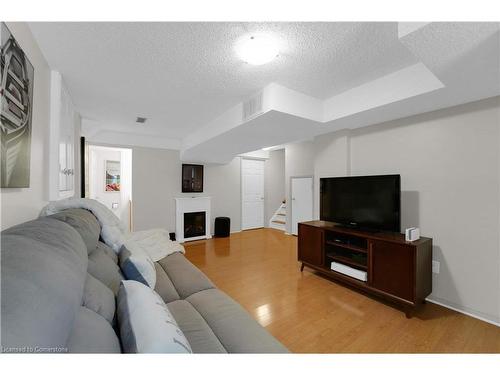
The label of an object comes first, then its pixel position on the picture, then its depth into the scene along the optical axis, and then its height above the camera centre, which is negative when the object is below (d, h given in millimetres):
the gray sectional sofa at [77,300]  437 -321
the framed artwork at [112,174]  5410 +387
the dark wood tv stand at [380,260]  2039 -823
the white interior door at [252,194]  6145 -146
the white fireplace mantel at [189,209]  4921 -508
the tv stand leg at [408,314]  2025 -1214
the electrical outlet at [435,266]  2305 -852
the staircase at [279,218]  6125 -889
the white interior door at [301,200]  5195 -273
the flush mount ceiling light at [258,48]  1492 +1052
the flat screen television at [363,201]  2349 -153
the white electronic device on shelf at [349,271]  2422 -998
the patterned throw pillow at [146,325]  661 -488
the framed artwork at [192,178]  5062 +270
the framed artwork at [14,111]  953 +392
